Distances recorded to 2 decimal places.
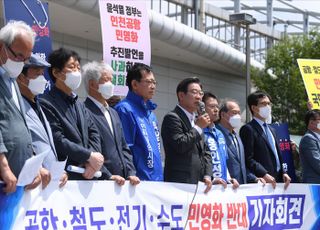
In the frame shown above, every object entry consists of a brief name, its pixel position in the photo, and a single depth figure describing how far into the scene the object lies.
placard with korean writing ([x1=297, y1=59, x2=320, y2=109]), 8.46
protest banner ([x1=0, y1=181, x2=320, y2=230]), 3.85
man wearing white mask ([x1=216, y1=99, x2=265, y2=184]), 5.99
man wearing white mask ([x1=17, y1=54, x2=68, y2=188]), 3.95
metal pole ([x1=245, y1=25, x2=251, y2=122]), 16.92
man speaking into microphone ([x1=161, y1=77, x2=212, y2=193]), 5.08
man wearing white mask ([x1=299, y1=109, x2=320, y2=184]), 6.92
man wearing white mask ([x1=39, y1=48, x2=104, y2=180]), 4.21
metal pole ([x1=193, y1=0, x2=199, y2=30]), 20.42
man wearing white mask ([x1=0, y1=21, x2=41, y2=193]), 3.55
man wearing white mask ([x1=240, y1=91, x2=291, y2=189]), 6.19
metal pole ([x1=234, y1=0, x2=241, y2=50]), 23.38
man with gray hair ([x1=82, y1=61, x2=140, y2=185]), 4.68
